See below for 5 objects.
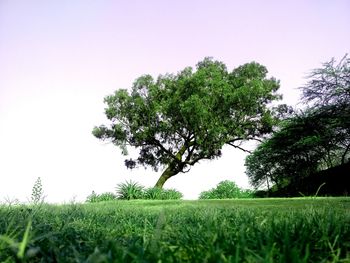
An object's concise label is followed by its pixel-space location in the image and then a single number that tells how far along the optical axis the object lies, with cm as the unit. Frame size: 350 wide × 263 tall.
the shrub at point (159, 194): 2358
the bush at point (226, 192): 2770
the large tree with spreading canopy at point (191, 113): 2898
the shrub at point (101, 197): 2248
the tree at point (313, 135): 2322
